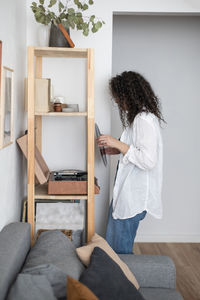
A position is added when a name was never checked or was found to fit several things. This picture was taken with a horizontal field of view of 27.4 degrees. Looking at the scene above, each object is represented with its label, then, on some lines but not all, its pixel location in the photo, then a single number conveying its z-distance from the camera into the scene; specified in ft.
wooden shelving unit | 8.42
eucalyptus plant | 8.93
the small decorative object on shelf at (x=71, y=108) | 8.81
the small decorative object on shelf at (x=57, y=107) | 8.79
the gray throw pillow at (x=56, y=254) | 5.85
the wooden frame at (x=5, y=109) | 6.78
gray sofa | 4.90
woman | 8.43
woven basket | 8.58
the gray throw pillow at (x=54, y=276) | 5.22
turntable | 8.73
